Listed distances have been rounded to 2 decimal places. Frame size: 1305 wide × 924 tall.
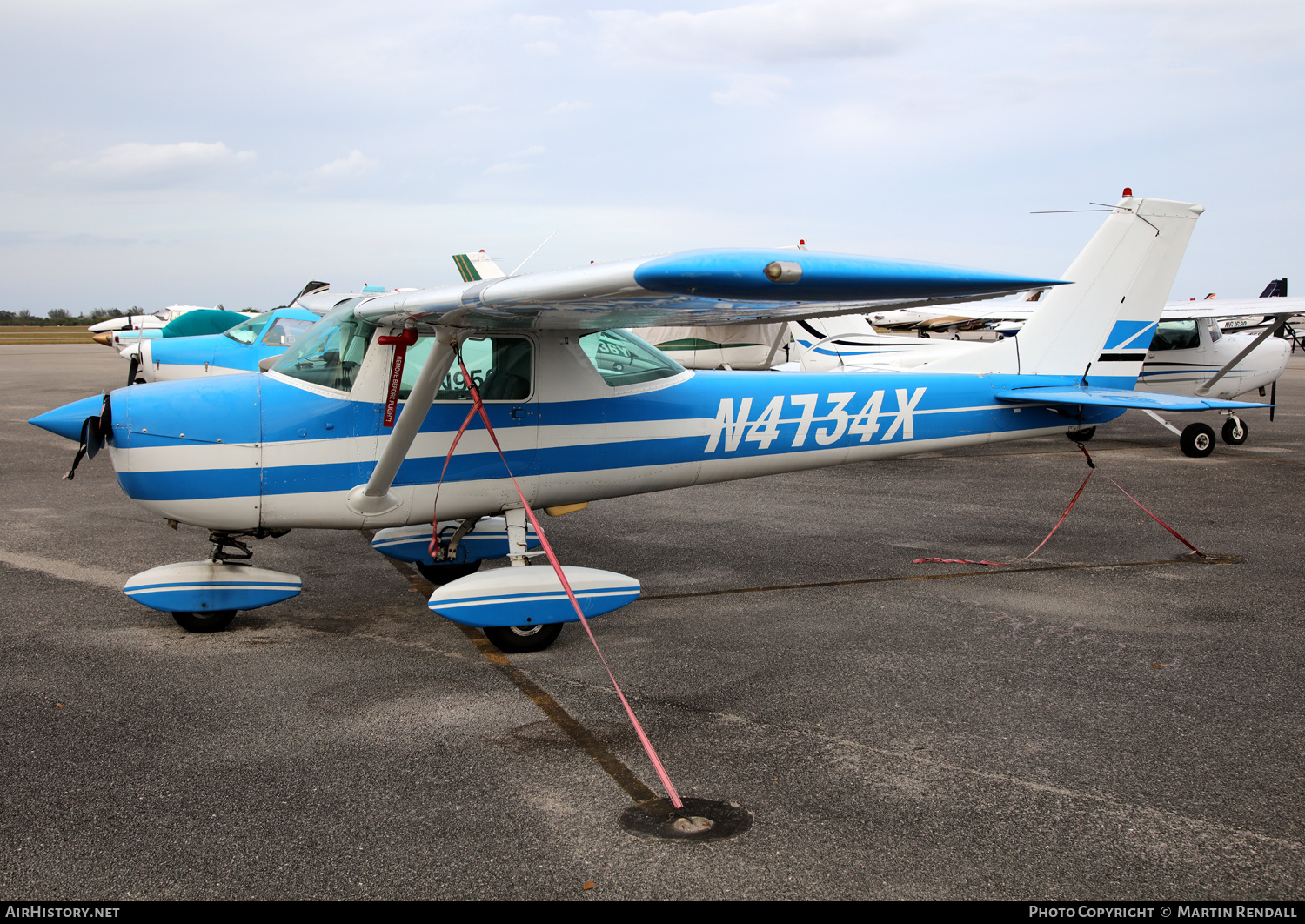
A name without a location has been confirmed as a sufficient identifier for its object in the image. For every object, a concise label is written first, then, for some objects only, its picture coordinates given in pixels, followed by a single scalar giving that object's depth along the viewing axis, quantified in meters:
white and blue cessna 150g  4.87
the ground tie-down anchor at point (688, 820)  3.22
